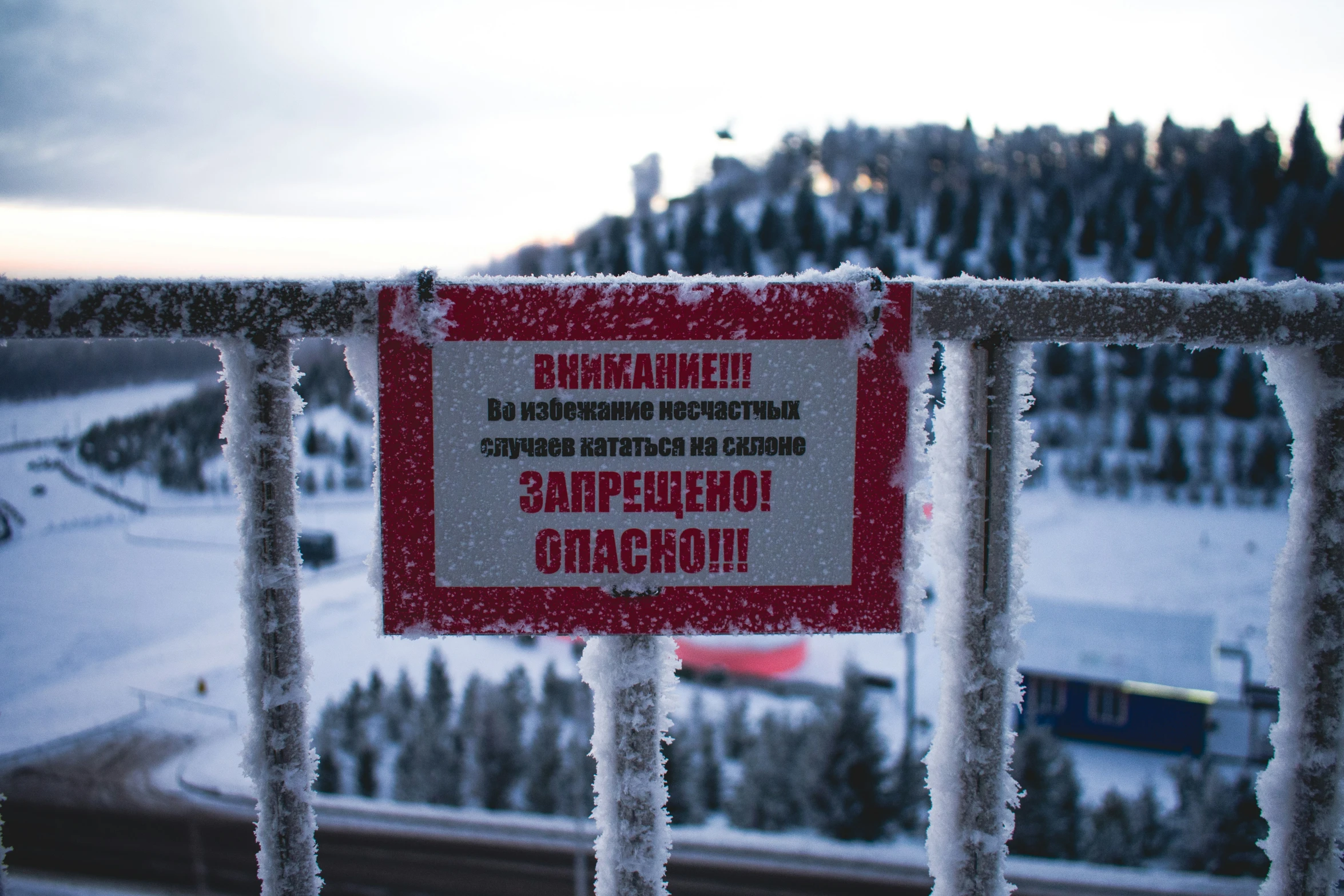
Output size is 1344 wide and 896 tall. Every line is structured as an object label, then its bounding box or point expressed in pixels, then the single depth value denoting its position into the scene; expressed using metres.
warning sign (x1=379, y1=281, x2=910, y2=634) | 1.01
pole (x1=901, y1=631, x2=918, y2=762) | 15.11
